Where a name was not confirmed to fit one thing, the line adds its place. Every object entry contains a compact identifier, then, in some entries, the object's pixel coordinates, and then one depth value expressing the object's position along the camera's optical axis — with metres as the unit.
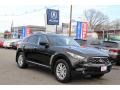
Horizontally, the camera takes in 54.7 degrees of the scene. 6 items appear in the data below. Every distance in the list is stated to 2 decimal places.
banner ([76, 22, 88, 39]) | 16.24
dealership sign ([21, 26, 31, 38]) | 19.31
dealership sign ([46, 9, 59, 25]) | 16.82
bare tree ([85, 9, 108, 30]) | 41.94
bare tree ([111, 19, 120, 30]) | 40.12
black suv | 3.64
